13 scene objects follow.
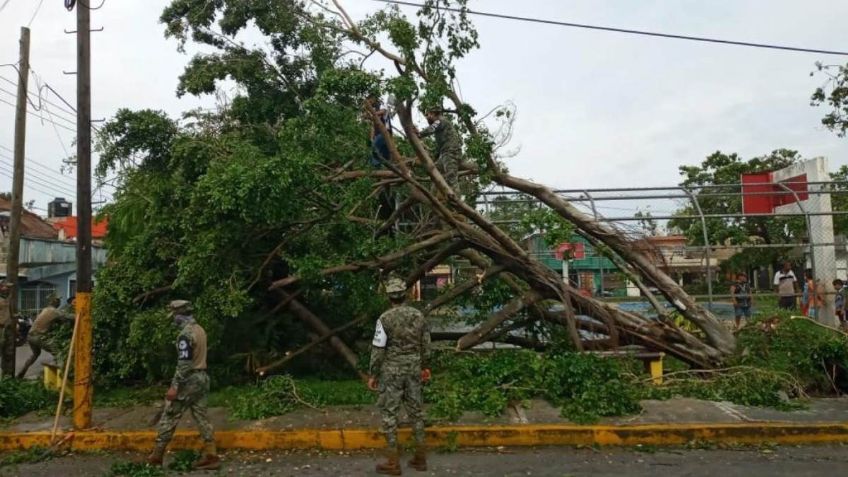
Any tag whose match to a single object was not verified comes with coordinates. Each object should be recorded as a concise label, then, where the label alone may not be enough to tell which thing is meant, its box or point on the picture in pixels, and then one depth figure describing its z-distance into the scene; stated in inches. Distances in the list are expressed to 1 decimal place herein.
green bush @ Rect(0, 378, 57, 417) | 346.0
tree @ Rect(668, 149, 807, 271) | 583.8
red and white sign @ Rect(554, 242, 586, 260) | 383.9
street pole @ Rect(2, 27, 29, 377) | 429.7
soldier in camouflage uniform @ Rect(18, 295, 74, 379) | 435.5
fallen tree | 346.3
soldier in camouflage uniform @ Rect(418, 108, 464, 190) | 400.8
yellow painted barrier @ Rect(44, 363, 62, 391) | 390.9
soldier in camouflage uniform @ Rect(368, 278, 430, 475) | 258.2
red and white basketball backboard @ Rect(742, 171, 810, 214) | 543.2
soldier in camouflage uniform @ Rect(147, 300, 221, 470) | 264.7
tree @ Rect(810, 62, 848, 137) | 724.7
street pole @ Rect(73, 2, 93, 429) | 311.6
